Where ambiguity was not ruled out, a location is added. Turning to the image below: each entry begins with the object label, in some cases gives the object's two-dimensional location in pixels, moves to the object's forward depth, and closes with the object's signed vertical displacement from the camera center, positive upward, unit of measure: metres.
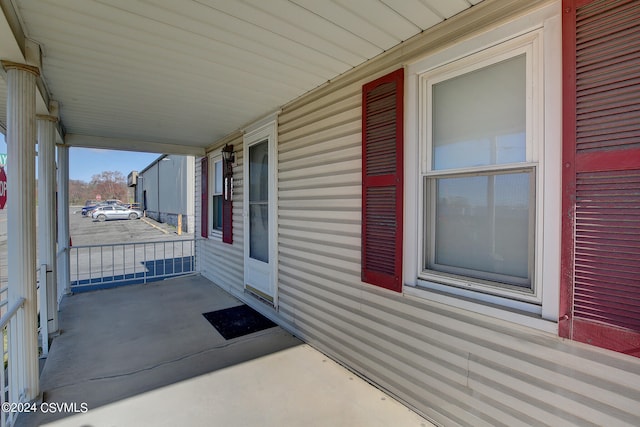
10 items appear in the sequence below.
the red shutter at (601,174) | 1.25 +0.15
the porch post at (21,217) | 2.11 -0.06
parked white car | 21.42 -0.31
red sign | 2.42 +0.18
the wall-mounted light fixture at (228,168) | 4.75 +0.67
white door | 3.76 -0.06
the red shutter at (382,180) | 2.17 +0.22
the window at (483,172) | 1.60 +0.23
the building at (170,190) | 14.80 +1.22
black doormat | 3.45 -1.42
